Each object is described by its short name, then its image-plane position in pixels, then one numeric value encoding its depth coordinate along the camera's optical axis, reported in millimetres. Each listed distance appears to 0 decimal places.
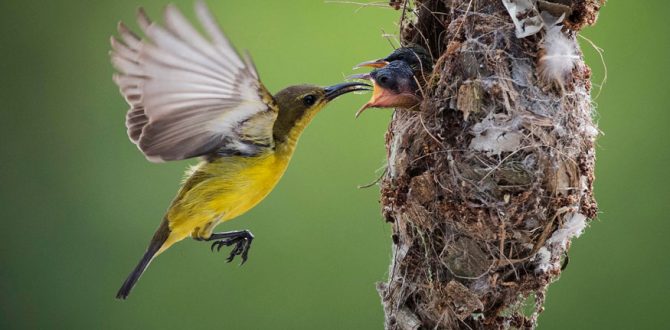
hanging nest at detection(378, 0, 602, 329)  4961
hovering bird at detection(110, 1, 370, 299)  4672
